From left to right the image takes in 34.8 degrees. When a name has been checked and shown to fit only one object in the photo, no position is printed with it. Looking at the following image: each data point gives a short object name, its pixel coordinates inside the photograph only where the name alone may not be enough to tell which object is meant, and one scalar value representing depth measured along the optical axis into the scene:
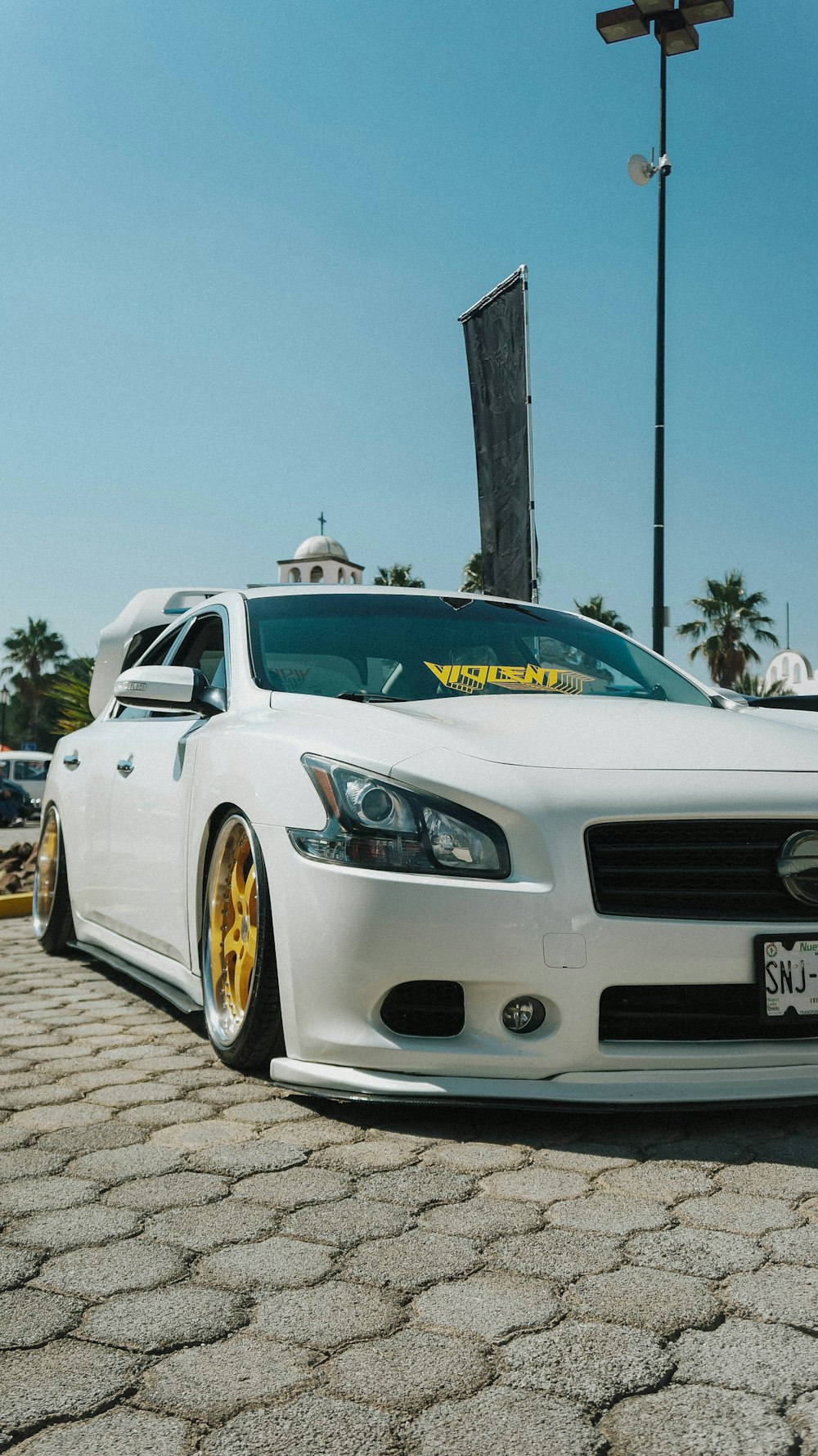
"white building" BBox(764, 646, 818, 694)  51.50
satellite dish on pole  13.55
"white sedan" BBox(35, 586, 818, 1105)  2.80
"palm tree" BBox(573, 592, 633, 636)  50.43
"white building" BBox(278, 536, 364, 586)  60.94
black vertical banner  9.66
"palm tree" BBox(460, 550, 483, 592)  55.56
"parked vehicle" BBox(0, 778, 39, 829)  30.05
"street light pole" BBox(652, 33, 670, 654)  13.64
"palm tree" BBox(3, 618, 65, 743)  76.88
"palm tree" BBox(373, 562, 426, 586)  57.22
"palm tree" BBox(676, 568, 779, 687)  47.28
